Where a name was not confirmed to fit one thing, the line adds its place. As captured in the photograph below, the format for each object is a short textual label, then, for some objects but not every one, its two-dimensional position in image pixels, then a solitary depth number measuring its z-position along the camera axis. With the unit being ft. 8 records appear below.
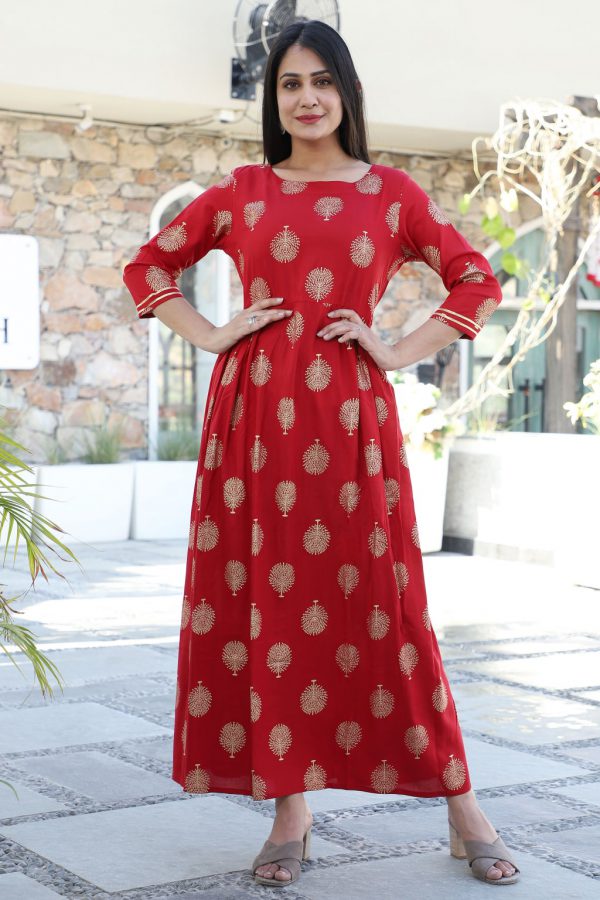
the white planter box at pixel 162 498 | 29.01
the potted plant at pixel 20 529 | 7.20
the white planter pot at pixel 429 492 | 25.17
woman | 8.18
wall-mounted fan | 27.17
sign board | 28.84
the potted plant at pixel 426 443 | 25.18
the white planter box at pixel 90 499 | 27.84
